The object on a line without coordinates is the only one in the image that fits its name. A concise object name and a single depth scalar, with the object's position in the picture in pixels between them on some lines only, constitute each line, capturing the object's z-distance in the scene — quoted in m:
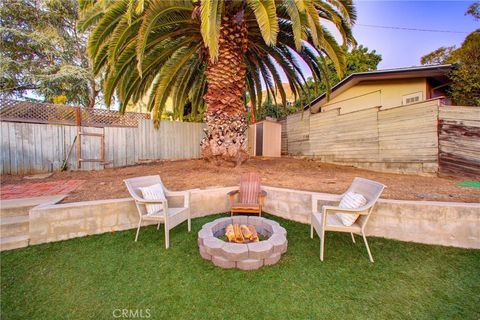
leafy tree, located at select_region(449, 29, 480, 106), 7.46
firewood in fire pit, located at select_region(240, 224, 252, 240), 3.23
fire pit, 2.75
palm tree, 4.52
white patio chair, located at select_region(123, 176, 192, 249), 3.41
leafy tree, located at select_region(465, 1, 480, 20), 9.76
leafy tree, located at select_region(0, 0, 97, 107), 12.51
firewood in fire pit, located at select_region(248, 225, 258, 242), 3.19
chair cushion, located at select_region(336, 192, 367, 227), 3.19
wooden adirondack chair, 4.39
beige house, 8.46
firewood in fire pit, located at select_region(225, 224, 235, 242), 3.17
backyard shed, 11.92
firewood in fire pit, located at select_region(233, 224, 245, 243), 3.13
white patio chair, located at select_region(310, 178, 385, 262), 2.97
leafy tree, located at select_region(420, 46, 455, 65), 14.45
